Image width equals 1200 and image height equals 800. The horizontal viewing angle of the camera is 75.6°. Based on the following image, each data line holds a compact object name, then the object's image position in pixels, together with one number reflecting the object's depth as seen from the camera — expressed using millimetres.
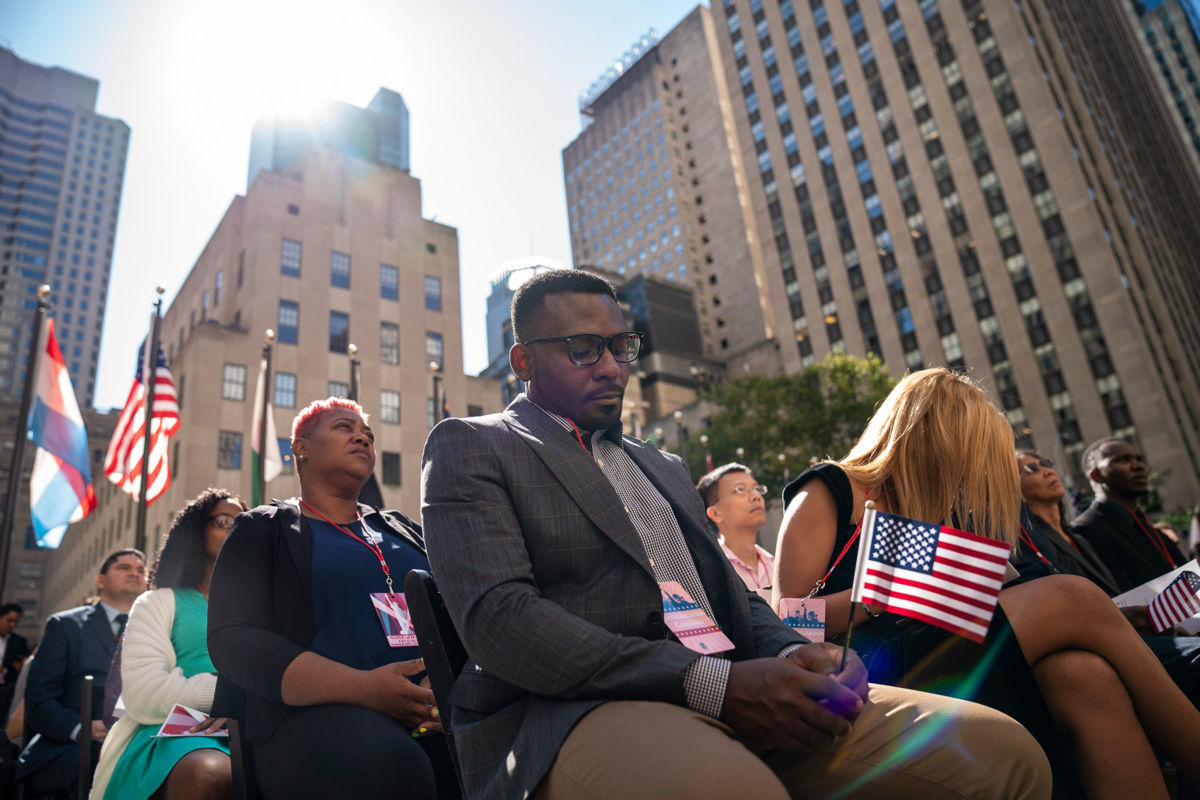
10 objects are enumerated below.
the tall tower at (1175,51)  107812
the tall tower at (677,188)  86188
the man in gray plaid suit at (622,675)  1813
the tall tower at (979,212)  48969
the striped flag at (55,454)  10180
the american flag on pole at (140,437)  11867
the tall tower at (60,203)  123250
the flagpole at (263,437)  13914
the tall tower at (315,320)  34281
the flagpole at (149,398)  11398
